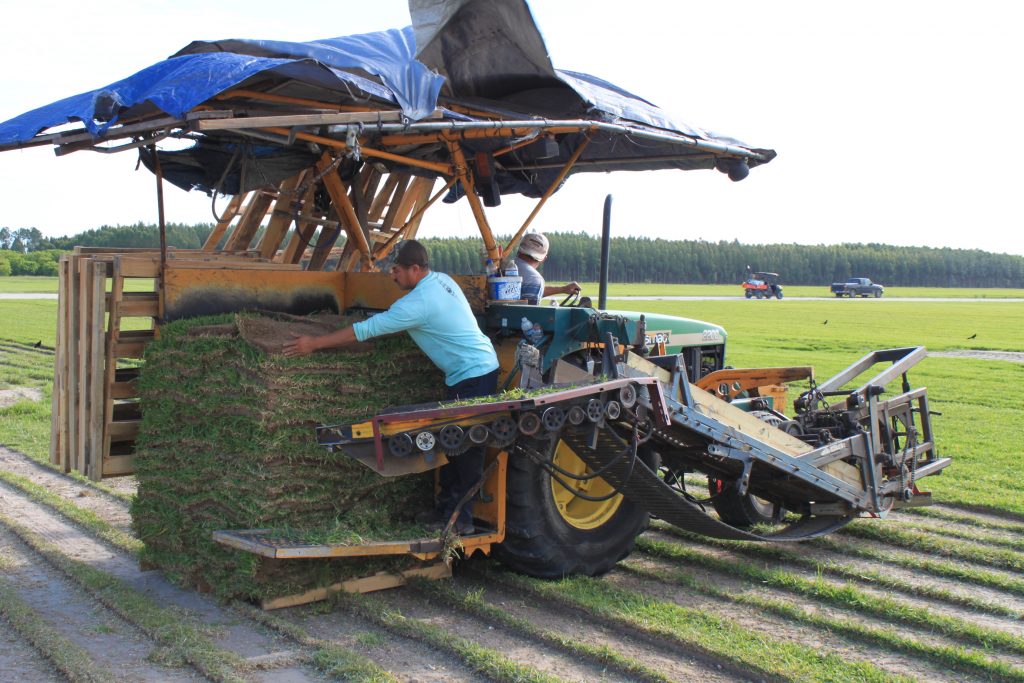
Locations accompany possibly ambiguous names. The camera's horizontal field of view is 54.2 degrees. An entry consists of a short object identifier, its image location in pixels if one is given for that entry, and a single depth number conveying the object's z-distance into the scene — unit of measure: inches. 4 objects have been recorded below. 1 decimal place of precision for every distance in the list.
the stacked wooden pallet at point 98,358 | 241.9
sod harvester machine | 210.1
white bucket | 265.3
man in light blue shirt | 226.2
